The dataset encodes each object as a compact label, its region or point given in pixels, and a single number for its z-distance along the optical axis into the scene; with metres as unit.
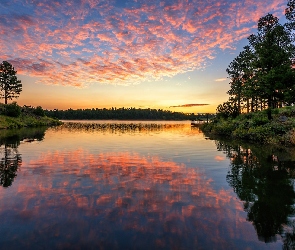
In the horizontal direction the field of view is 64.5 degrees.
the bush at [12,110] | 63.56
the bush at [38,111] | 82.95
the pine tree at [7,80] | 73.38
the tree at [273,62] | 31.84
